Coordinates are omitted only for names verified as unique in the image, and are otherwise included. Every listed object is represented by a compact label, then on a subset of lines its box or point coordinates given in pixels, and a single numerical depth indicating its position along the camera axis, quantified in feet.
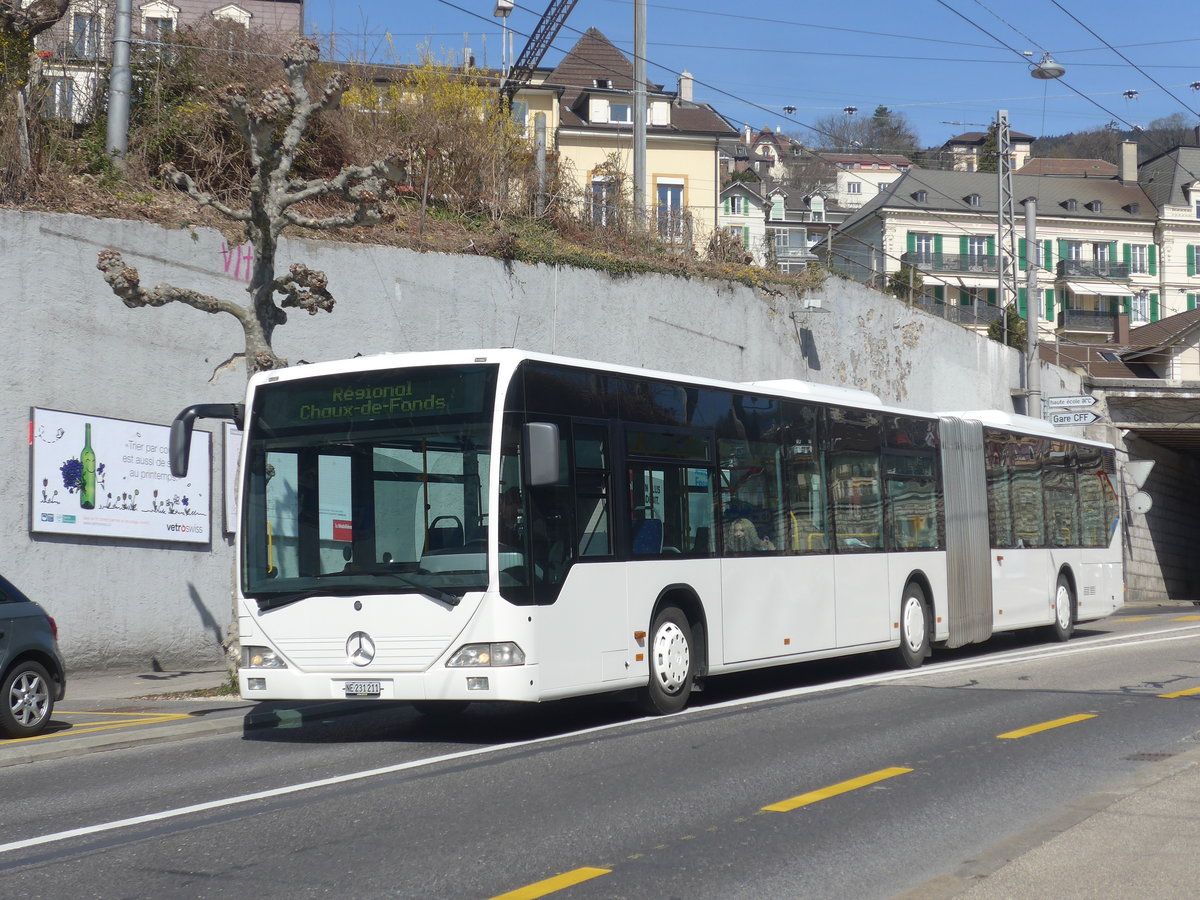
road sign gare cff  105.09
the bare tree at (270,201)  43.80
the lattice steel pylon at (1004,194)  114.01
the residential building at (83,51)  65.62
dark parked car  35.58
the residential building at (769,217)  93.04
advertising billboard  51.03
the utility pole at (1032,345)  109.19
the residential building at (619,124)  184.96
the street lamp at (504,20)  100.02
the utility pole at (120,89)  59.98
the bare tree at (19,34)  59.41
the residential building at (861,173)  411.13
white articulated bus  31.86
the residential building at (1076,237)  266.36
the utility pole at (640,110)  86.79
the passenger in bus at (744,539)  40.83
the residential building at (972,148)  418.84
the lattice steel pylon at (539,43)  129.59
